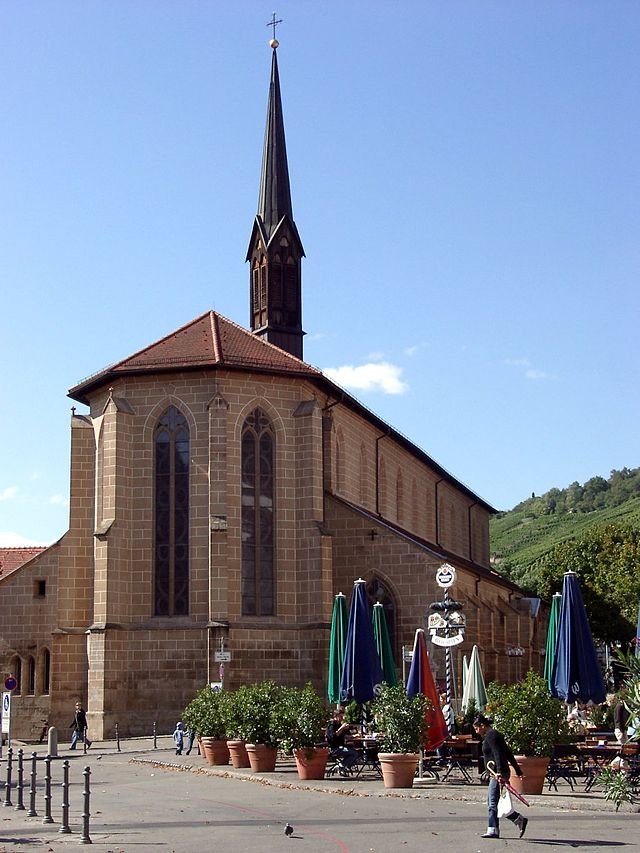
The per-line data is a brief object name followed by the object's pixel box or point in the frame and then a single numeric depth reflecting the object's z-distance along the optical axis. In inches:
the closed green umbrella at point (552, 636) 1180.4
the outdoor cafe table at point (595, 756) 789.2
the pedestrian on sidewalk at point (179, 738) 1183.6
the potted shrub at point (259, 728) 946.1
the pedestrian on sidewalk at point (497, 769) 573.0
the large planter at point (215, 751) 1029.2
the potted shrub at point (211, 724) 1029.2
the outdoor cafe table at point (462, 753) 865.8
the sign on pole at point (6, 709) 885.8
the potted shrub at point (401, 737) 815.1
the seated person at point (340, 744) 915.4
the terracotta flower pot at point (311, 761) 888.3
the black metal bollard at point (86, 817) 595.4
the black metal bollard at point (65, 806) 635.5
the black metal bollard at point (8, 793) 771.8
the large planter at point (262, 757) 948.6
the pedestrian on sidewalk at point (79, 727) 1369.3
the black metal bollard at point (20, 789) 740.6
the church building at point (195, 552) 1446.9
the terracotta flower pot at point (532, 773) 746.8
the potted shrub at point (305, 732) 887.7
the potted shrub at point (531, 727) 743.1
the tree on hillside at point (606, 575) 2578.7
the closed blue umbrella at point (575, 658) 935.0
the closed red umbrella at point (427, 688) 867.4
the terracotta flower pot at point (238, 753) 981.8
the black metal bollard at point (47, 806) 674.2
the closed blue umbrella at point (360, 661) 1032.8
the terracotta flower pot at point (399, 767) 813.9
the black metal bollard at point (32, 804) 707.4
